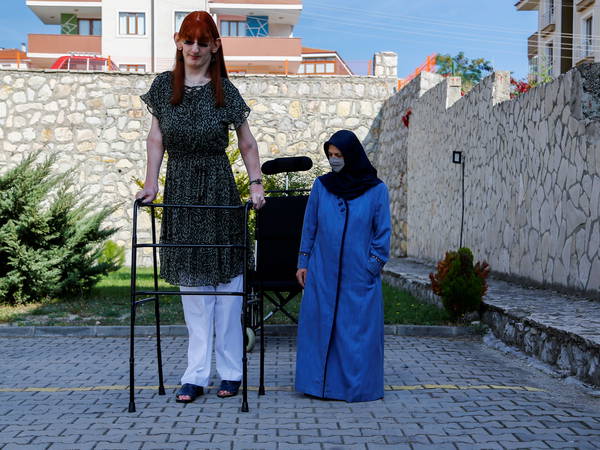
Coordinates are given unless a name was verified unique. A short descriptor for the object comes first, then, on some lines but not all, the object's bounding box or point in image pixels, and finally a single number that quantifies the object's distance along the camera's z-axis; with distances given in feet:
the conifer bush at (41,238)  33.27
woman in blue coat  16.47
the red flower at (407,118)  58.08
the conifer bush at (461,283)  26.96
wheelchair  22.91
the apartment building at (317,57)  187.83
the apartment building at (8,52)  161.05
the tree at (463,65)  178.81
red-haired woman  16.28
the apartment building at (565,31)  117.60
